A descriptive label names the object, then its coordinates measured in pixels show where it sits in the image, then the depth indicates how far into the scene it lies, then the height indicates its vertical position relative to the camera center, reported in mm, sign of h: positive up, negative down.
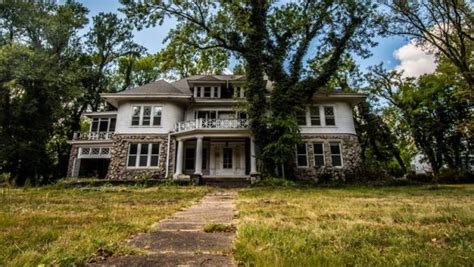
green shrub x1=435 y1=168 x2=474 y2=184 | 20266 +620
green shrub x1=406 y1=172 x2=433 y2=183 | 21556 +673
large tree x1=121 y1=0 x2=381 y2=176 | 17141 +9424
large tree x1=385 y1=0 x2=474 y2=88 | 13516 +8108
